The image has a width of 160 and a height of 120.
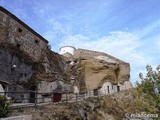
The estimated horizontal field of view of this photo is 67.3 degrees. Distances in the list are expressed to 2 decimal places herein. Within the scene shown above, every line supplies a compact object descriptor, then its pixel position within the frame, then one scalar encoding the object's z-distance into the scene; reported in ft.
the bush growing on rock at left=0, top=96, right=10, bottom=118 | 21.02
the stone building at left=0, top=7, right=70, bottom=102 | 40.17
